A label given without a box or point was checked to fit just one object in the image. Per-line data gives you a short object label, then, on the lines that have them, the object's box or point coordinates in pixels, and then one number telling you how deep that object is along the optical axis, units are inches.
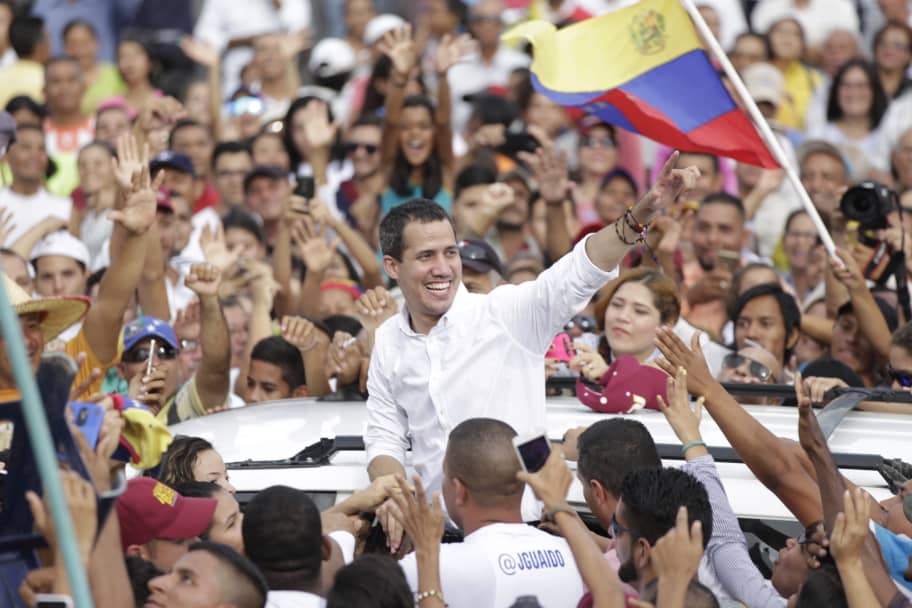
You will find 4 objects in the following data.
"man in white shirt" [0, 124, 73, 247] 909.2
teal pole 311.9
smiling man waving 470.6
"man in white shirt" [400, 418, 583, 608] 401.4
